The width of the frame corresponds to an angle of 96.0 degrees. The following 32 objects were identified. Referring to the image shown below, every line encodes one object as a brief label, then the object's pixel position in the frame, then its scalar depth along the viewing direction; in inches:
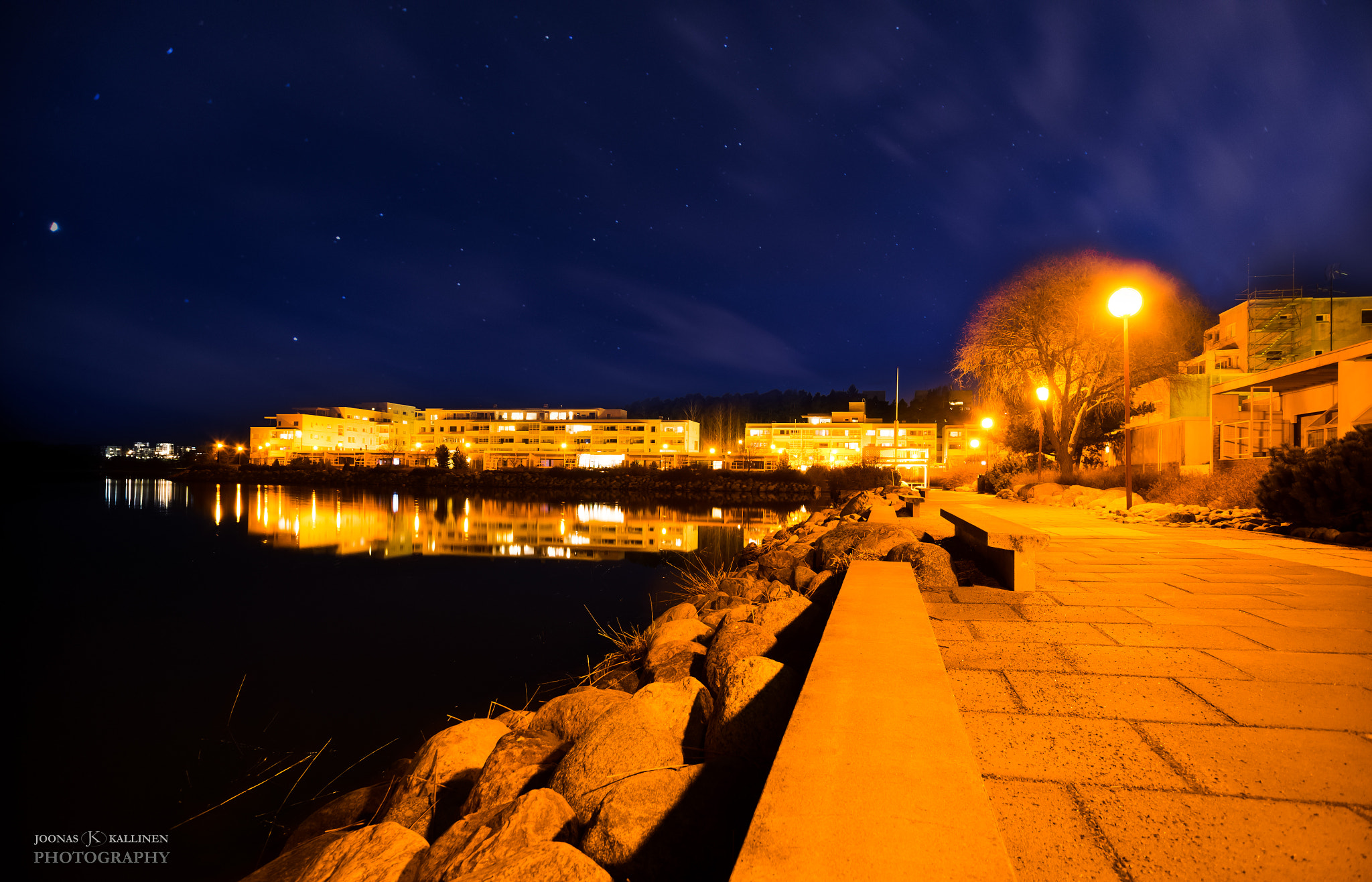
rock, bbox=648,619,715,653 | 197.0
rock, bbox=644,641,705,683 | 164.1
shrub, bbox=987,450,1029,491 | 853.2
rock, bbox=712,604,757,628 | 200.9
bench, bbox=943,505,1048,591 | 183.5
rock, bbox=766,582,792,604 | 210.5
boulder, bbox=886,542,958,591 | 190.9
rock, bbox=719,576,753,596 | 283.9
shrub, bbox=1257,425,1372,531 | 293.0
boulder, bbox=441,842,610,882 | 73.4
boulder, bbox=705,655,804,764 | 101.6
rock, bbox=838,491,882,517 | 513.0
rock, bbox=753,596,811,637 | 161.8
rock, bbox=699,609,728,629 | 216.6
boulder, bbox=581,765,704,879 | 78.7
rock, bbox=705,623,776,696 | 136.1
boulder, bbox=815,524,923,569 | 224.7
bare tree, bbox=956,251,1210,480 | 764.0
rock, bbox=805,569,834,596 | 207.9
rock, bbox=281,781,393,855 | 149.4
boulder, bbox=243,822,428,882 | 95.7
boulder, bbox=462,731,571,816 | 115.6
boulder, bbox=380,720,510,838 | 129.1
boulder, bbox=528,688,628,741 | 133.8
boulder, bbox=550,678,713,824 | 99.0
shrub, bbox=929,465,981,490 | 1317.8
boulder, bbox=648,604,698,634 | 247.9
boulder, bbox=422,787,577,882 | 80.7
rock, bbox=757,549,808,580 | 283.7
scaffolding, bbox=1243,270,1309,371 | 1542.8
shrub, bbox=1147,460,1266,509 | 430.3
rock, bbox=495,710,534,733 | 146.7
